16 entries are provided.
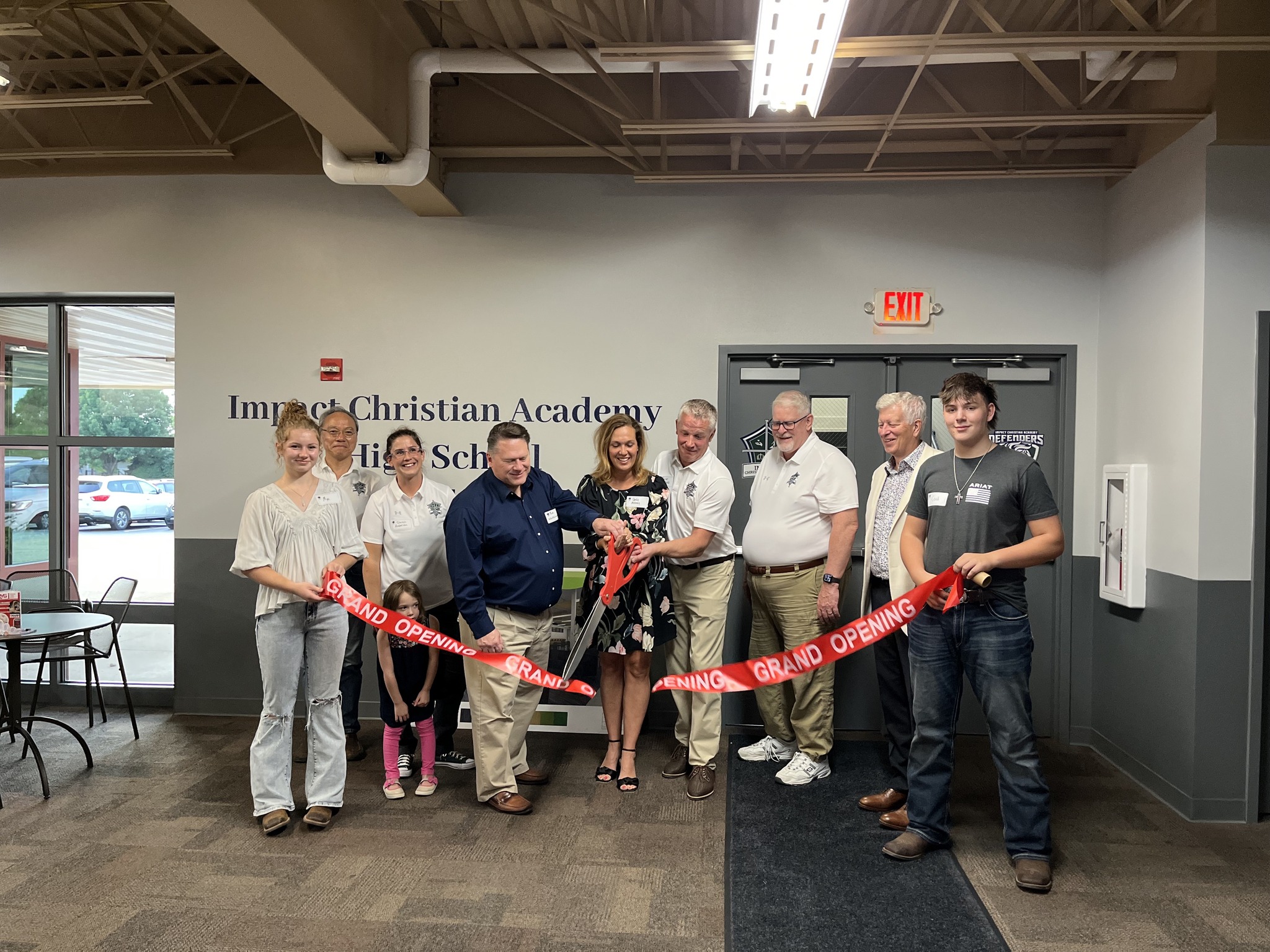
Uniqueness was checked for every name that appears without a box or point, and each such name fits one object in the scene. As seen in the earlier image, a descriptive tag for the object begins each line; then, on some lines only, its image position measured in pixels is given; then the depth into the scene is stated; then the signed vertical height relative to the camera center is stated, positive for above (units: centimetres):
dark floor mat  274 -150
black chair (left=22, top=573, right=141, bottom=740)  467 -105
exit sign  490 +88
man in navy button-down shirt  360 -52
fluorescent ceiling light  295 +152
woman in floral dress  393 -53
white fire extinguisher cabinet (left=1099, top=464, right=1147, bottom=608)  422 -37
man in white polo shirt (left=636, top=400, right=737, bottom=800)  393 -48
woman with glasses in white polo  414 -41
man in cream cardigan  377 -42
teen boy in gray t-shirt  304 -50
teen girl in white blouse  337 -61
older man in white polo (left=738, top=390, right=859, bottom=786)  402 -41
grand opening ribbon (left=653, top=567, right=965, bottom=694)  314 -74
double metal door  491 +24
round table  392 -83
